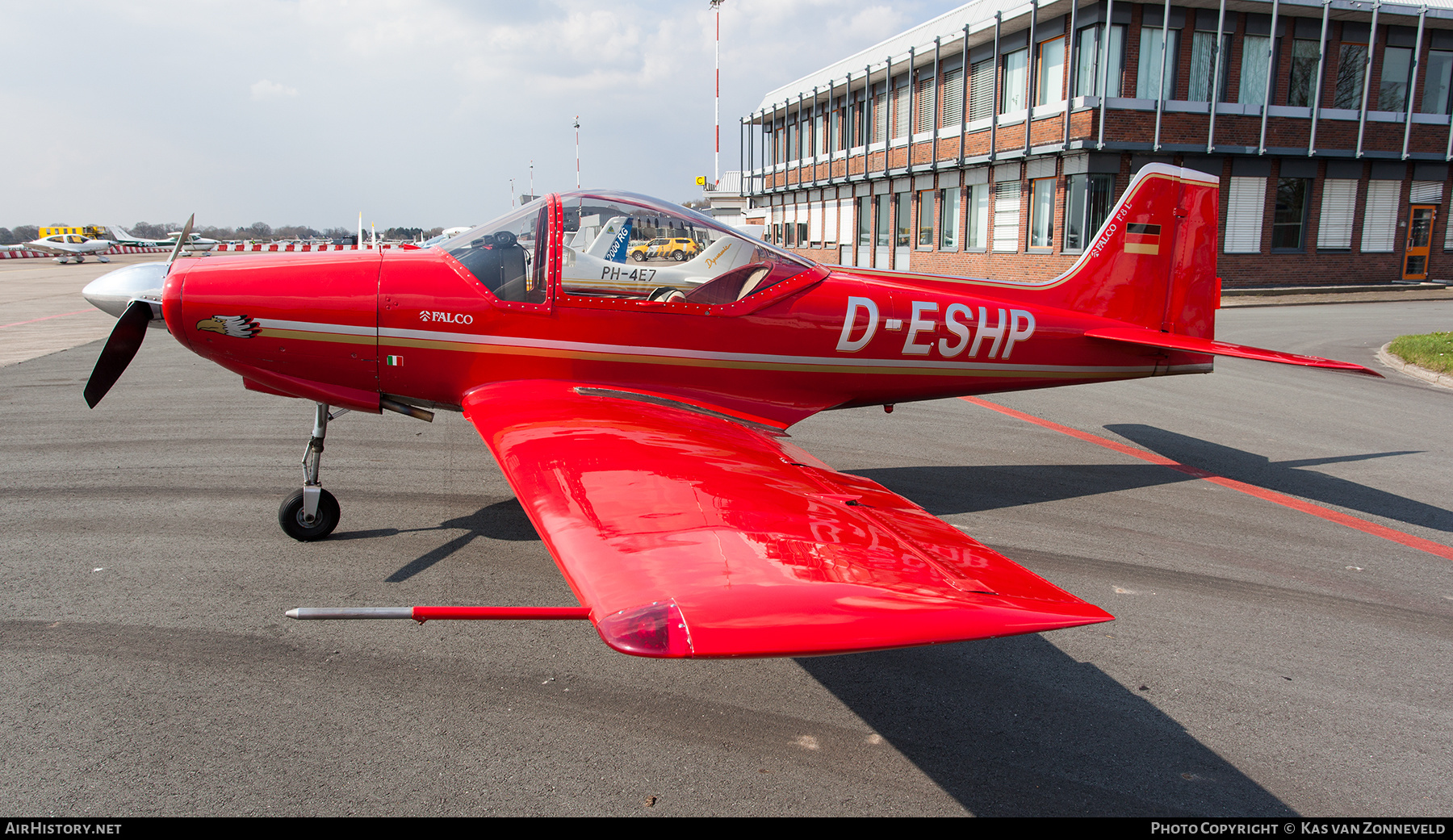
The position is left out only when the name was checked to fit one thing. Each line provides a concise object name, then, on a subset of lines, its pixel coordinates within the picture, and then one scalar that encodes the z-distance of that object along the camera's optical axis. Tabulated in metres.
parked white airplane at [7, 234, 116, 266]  51.84
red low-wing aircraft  2.59
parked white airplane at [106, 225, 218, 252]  49.85
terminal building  21.45
